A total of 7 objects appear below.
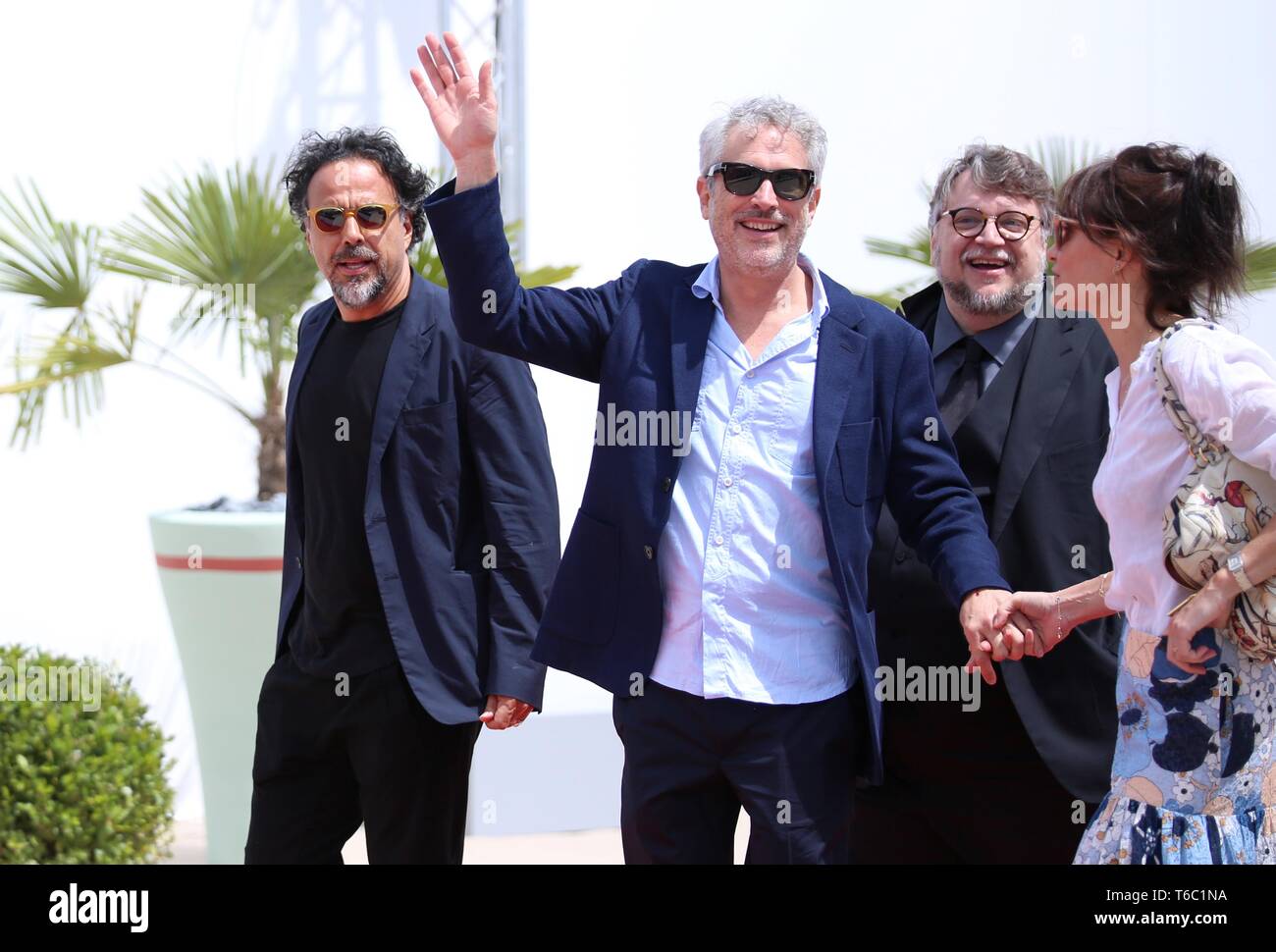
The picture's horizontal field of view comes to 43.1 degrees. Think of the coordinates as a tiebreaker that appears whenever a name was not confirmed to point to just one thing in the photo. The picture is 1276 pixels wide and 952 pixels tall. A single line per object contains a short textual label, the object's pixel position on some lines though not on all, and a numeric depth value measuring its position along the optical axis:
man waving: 2.76
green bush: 4.85
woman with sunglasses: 2.46
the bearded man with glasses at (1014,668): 3.23
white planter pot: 5.08
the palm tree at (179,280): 5.33
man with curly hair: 3.25
